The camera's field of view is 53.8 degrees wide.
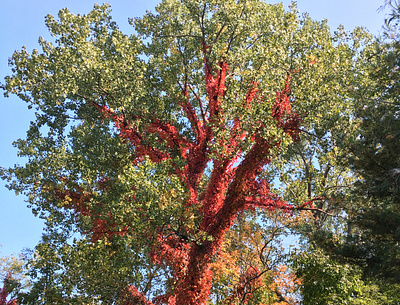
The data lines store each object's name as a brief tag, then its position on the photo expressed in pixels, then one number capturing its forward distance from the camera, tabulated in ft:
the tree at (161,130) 42.06
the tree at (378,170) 38.37
